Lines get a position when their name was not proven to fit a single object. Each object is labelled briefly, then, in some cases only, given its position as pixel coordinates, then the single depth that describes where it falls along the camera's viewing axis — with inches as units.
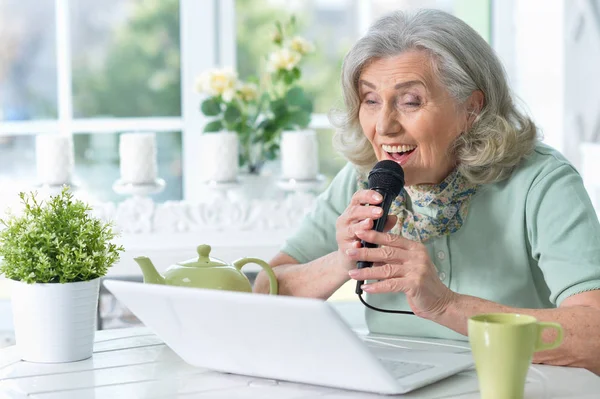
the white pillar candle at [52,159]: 116.7
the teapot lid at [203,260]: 67.2
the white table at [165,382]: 55.7
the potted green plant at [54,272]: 60.6
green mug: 49.8
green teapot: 65.5
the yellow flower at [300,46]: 126.3
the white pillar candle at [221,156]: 121.9
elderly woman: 72.6
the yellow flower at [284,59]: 127.1
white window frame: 150.0
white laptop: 50.3
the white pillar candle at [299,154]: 120.3
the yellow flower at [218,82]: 124.6
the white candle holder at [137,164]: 117.2
